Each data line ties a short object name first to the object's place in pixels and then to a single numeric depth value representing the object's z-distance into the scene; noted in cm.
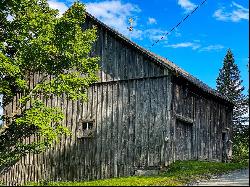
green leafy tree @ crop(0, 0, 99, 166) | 2138
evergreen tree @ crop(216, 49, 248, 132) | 5469
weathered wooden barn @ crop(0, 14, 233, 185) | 2205
